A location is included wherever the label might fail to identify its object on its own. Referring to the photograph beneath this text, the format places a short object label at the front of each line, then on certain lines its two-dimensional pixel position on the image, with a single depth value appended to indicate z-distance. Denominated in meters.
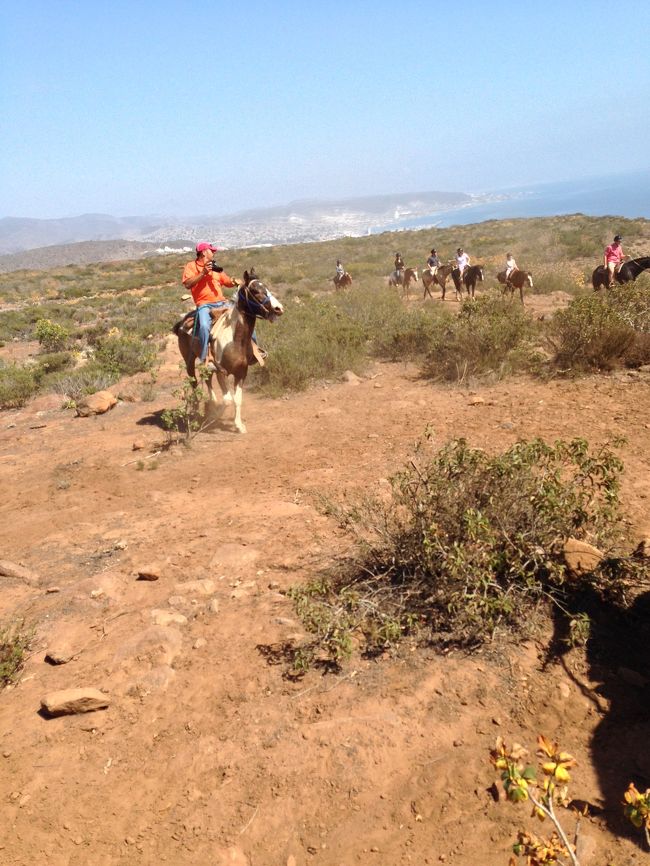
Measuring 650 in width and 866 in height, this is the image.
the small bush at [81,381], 11.40
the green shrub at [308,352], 10.31
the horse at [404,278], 22.56
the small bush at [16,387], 11.42
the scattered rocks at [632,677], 2.99
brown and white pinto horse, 7.65
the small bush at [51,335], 15.82
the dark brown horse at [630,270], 14.34
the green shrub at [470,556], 3.27
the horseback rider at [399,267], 23.01
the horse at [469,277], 19.33
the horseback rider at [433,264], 21.95
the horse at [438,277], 21.64
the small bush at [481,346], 9.51
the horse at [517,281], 17.55
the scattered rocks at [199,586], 4.23
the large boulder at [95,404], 10.19
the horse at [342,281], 22.34
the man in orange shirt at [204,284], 8.23
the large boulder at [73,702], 3.16
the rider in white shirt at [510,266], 18.14
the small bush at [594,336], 8.63
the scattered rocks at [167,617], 3.90
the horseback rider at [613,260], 14.54
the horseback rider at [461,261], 19.95
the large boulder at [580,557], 3.56
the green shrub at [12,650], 3.52
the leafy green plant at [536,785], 1.36
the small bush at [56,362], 13.64
